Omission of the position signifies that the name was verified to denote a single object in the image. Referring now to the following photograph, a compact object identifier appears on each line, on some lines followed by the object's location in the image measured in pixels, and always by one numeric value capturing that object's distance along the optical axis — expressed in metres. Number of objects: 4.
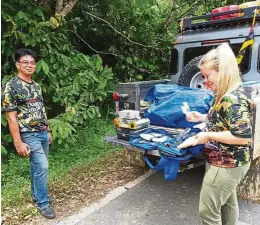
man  2.88
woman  1.91
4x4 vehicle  3.23
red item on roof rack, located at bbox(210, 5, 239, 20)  4.29
